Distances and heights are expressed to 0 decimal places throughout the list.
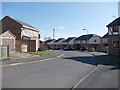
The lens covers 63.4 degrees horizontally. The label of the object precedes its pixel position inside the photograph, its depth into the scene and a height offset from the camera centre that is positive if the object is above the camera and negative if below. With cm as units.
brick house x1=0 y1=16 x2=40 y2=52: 2069 +263
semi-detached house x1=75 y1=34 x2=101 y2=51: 4141 +162
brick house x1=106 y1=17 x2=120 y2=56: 1770 +139
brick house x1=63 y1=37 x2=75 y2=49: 4939 +153
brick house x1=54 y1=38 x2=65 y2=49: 5289 +109
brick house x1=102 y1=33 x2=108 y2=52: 3568 +102
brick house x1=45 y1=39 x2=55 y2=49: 5693 +180
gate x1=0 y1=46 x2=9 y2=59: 1178 -81
